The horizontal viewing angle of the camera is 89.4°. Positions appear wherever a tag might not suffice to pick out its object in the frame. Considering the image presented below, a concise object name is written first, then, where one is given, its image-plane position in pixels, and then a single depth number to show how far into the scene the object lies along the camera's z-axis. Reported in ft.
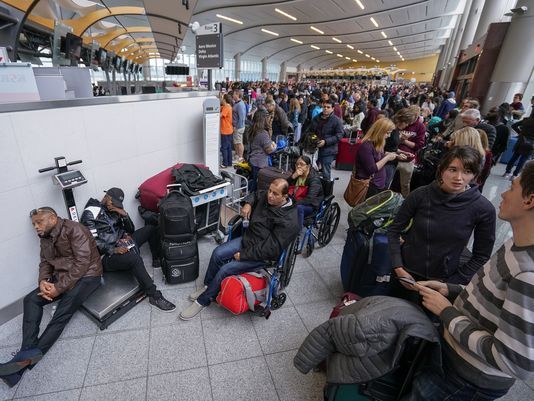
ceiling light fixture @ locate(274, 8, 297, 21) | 61.93
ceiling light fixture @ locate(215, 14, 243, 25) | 63.36
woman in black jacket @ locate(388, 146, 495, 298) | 5.19
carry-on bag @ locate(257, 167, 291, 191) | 11.79
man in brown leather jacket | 6.86
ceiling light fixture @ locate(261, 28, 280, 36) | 80.06
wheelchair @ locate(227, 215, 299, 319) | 7.95
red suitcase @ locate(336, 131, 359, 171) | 21.56
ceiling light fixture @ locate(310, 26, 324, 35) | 79.73
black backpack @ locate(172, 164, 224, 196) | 10.49
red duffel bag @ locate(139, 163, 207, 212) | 10.62
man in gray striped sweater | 2.87
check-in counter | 7.43
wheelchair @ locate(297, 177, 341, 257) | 11.09
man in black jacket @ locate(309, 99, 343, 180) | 15.49
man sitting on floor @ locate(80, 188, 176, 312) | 8.32
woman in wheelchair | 10.45
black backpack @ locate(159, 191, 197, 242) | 8.93
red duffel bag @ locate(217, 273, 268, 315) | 7.44
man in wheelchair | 7.87
